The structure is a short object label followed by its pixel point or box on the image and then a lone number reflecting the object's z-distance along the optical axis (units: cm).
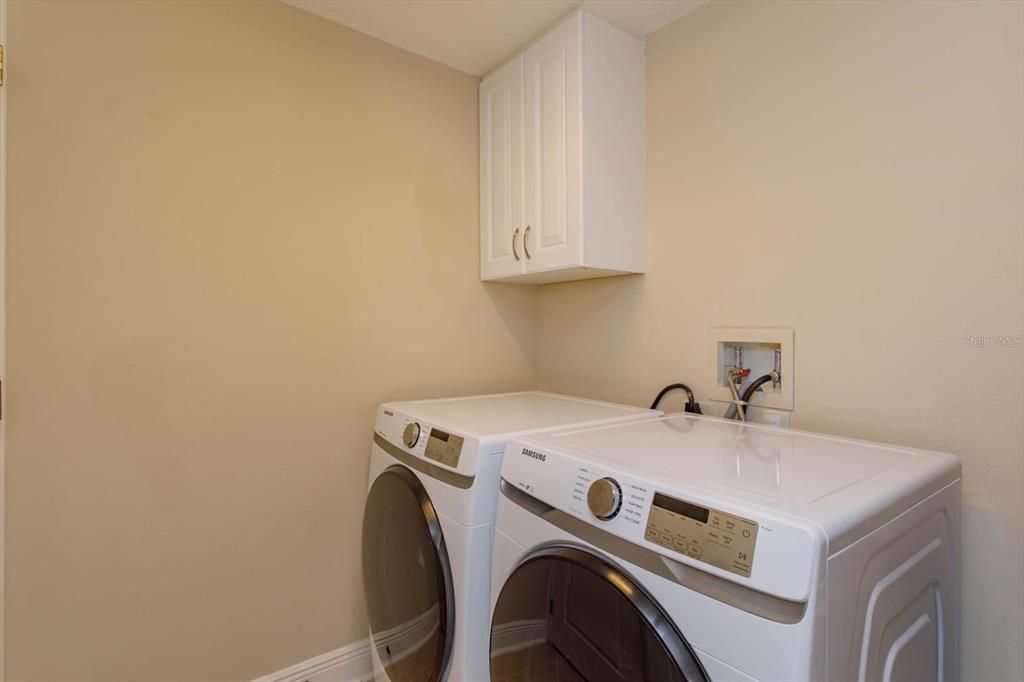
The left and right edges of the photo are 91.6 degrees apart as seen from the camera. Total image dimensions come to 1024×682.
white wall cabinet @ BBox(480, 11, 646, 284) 157
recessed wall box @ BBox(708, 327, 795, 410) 136
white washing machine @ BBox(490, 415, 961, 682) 62
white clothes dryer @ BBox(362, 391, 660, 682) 111
